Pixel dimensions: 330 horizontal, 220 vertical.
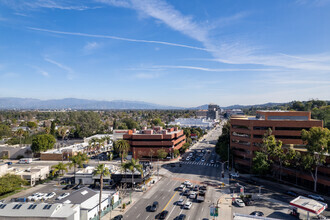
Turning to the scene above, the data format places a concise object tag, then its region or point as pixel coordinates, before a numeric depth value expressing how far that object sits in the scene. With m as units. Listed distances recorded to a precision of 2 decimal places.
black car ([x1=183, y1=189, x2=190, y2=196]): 55.69
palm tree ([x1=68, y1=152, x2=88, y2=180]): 69.29
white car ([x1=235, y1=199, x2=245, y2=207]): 48.51
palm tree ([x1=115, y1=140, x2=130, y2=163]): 89.94
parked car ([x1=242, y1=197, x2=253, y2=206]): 49.30
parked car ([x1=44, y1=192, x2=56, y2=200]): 55.08
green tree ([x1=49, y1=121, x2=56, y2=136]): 146.55
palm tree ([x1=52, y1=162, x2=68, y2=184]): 69.38
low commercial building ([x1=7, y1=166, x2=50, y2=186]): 66.75
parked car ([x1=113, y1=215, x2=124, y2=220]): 42.49
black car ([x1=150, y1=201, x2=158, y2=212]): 46.52
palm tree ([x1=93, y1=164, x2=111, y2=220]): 41.47
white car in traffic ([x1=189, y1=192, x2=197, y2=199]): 53.12
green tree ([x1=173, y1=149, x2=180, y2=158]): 97.10
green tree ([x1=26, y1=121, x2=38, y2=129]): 186.27
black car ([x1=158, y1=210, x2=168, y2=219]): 42.92
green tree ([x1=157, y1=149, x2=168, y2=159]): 90.01
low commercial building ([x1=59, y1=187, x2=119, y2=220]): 41.47
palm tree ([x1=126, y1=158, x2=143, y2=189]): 57.72
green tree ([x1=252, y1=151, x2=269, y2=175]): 62.42
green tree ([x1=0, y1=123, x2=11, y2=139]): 144.93
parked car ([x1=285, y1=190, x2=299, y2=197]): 53.99
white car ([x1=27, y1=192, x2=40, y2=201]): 53.94
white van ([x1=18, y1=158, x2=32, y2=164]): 95.94
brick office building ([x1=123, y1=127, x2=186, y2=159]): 95.94
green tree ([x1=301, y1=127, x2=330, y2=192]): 54.44
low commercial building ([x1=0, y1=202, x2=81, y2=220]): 36.75
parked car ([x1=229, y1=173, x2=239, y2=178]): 70.50
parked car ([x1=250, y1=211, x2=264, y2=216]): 43.25
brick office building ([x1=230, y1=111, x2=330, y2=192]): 71.56
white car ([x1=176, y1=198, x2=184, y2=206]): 49.62
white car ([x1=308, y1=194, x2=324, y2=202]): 50.75
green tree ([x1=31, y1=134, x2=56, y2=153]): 101.38
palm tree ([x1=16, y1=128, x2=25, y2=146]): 115.84
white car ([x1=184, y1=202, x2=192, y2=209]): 47.47
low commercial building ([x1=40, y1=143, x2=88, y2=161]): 99.94
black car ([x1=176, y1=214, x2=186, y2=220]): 41.75
